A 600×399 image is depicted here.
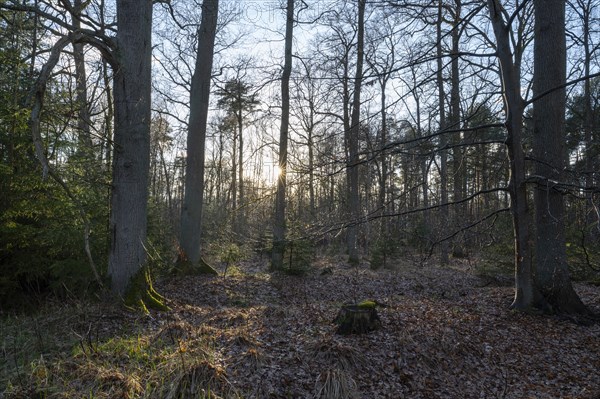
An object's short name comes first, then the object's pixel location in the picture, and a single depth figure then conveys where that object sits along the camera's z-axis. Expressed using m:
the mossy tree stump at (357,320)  5.88
